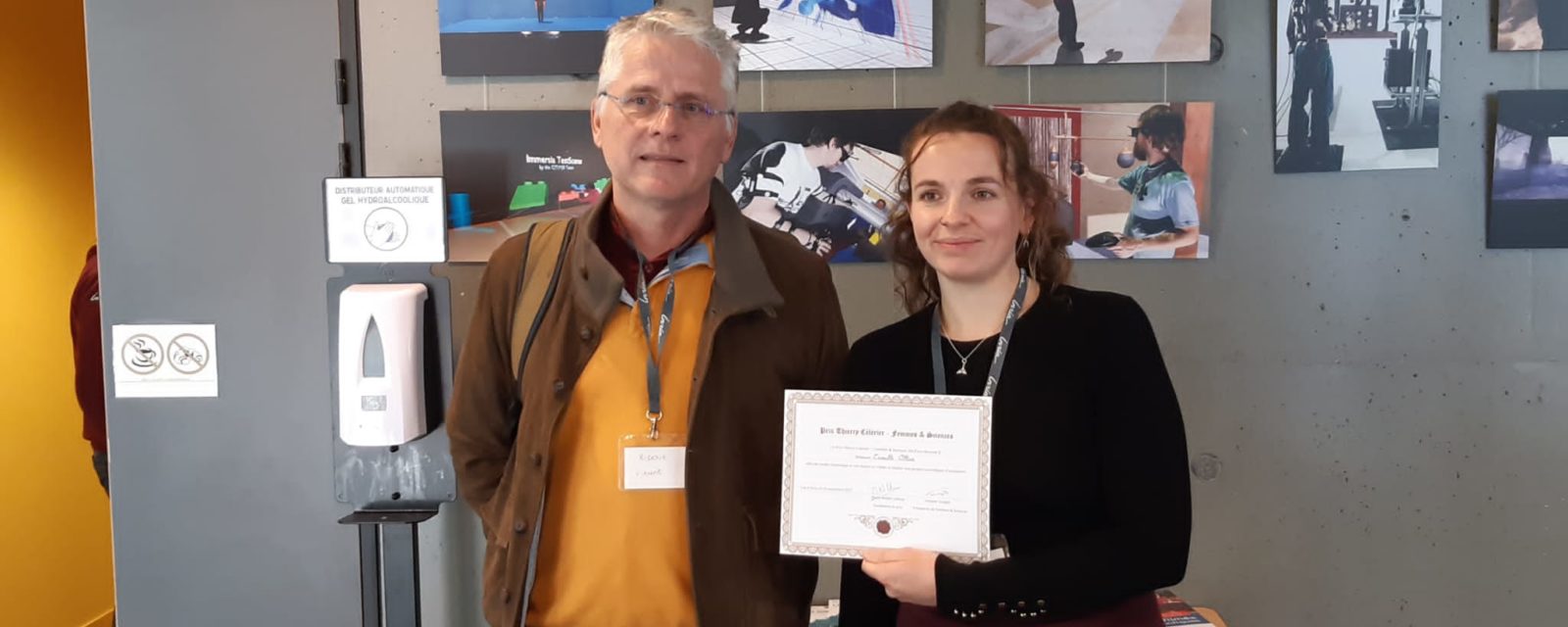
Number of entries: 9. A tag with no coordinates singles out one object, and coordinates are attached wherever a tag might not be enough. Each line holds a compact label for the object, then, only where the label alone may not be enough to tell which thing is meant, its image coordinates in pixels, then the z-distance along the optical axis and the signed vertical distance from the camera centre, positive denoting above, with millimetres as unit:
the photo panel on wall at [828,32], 2359 +649
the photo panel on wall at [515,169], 2412 +296
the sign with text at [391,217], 2158 +149
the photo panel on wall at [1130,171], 2346 +253
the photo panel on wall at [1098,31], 2334 +633
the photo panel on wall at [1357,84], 2332 +478
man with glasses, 1485 -208
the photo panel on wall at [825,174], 2377 +263
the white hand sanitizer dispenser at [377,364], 2080 -211
